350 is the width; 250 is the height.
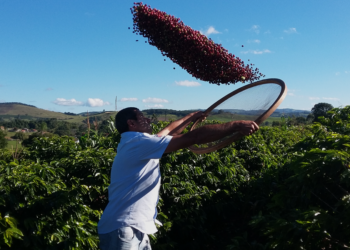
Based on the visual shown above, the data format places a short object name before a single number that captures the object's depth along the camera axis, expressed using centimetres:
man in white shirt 215
